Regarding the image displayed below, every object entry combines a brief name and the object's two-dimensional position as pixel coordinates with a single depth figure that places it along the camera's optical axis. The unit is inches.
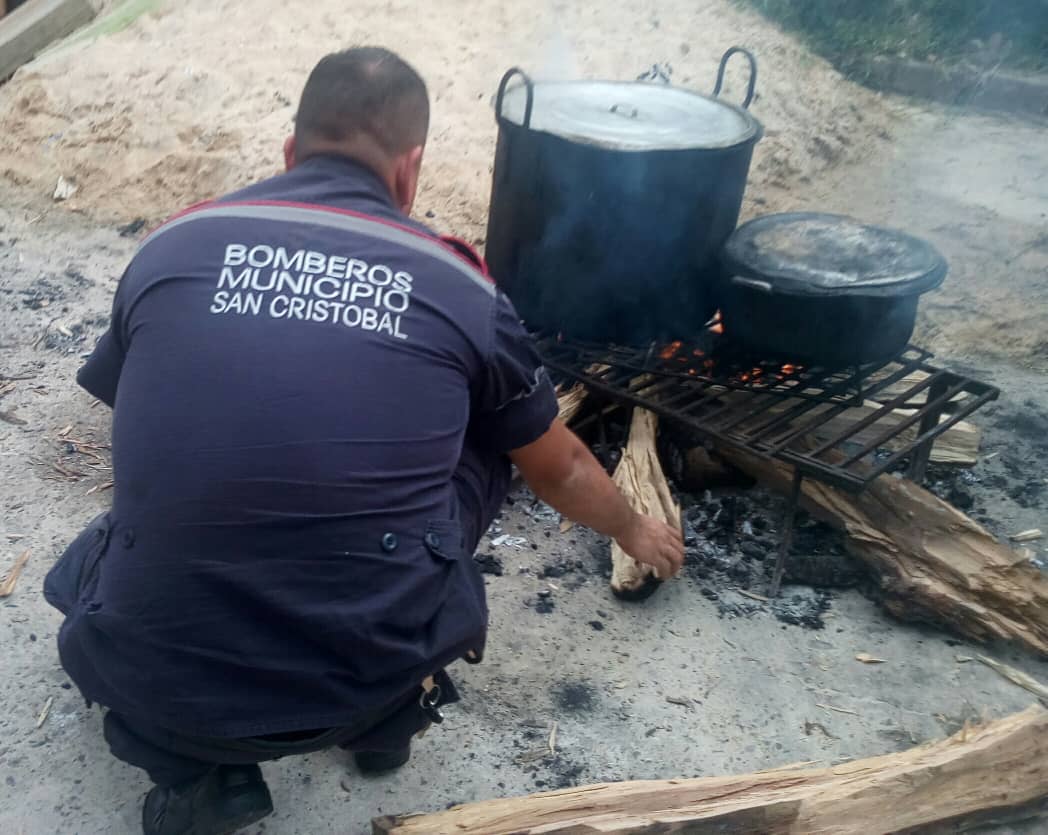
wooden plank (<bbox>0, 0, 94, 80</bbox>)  271.7
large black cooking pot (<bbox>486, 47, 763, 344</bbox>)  132.0
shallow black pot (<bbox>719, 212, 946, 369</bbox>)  122.4
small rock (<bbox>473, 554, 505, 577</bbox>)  127.6
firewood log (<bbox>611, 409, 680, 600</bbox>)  121.1
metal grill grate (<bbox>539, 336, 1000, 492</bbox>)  122.6
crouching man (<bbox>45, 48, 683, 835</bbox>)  69.5
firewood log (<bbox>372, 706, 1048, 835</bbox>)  84.1
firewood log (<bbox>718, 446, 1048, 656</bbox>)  115.7
